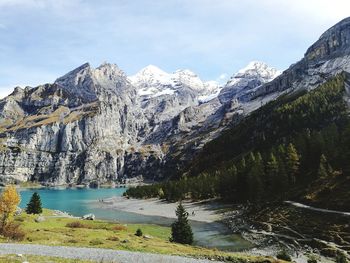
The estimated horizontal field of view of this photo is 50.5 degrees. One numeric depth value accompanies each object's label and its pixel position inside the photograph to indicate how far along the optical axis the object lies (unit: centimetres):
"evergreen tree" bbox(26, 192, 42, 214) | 8969
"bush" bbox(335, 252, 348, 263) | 4662
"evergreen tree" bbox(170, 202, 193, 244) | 6216
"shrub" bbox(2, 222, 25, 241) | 4694
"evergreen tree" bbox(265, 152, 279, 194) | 11600
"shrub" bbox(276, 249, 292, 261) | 4847
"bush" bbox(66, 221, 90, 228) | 7346
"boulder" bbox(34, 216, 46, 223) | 7385
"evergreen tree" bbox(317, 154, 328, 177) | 9981
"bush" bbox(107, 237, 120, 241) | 5193
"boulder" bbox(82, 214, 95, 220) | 10112
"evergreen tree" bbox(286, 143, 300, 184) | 11512
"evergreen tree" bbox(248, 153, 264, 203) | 11495
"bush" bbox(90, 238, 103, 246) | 4404
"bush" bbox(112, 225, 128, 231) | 7845
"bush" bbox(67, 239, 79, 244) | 4515
